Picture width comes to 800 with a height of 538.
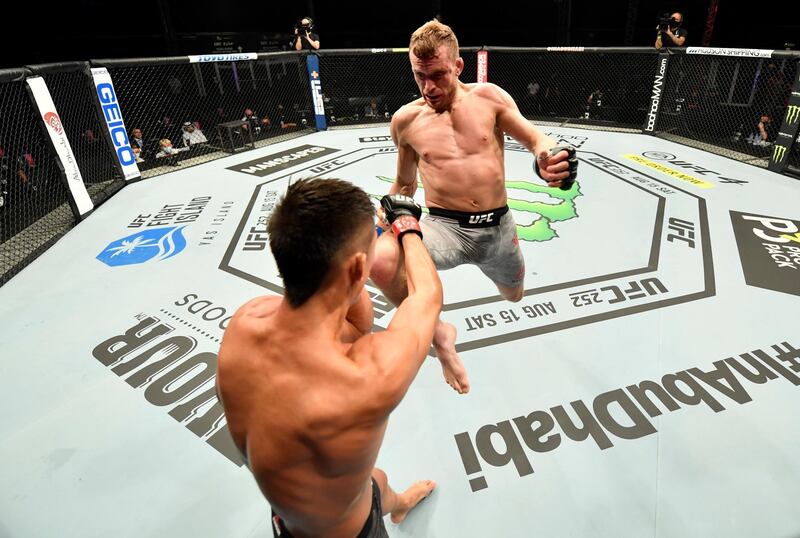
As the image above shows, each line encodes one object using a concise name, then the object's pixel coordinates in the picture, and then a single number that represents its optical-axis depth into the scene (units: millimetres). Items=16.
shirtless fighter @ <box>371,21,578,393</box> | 2035
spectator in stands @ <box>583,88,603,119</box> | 8758
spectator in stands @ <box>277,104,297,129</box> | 8828
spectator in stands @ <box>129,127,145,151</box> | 6309
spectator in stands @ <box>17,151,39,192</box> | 5092
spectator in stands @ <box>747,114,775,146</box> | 6129
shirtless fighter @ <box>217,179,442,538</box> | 856
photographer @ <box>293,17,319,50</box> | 7627
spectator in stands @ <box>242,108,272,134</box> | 7977
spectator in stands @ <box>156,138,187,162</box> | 6645
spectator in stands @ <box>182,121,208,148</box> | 7232
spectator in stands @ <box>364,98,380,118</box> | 9344
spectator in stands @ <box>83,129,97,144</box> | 6144
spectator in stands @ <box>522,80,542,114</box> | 9516
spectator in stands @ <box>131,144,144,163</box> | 6296
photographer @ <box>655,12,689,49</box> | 6664
